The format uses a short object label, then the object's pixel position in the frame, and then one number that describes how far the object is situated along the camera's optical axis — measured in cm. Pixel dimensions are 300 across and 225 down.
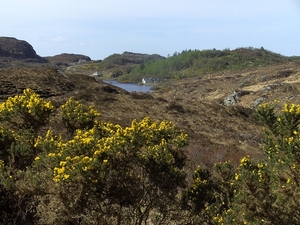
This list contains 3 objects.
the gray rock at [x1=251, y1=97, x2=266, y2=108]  3997
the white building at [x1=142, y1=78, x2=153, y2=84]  11086
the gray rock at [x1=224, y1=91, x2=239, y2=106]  4414
